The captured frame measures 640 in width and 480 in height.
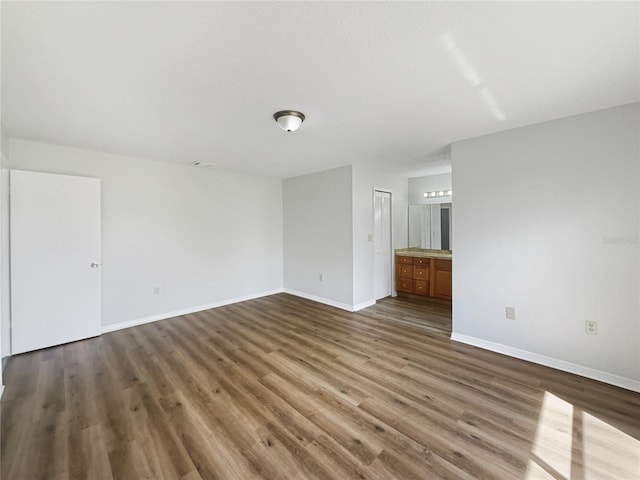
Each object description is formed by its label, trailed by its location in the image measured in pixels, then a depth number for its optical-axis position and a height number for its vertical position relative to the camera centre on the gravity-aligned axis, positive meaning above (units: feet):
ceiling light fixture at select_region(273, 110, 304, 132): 7.81 +3.60
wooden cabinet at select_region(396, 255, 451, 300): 15.55 -2.20
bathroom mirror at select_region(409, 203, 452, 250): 17.62 +0.98
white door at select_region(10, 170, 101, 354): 9.82 -0.69
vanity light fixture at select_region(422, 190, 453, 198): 17.21 +3.08
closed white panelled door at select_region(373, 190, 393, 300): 16.19 -0.16
